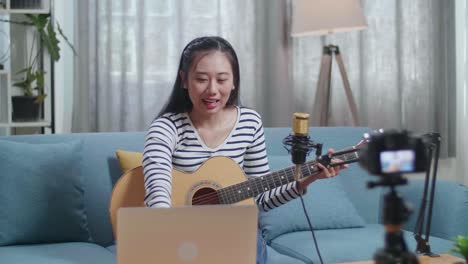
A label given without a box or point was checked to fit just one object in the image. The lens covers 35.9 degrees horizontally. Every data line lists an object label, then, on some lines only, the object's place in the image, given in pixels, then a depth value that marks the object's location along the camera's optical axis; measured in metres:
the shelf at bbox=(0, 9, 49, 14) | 2.98
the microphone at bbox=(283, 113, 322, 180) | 1.41
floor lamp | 3.30
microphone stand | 1.73
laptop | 1.32
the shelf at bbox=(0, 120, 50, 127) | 3.03
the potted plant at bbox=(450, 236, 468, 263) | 1.24
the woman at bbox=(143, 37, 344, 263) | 2.11
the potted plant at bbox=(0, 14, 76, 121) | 3.05
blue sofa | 2.29
